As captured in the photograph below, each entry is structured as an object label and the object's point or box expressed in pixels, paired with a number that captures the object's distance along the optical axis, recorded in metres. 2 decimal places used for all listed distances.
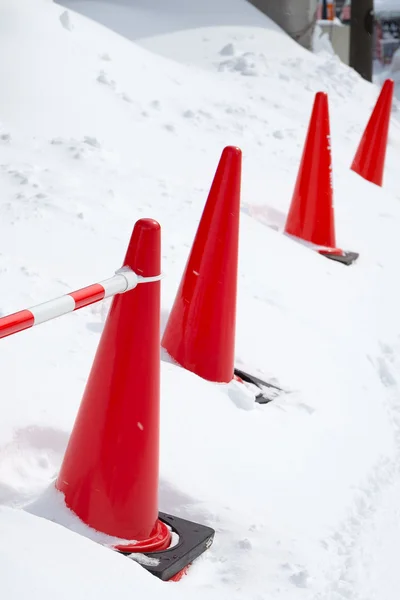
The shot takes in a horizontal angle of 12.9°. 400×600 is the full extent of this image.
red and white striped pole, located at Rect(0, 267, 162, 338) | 3.78
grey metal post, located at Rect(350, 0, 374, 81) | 20.78
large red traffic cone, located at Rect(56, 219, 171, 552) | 4.51
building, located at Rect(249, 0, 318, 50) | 18.02
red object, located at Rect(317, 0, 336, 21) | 33.83
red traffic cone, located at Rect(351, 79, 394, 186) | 13.06
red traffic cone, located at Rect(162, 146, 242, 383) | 6.34
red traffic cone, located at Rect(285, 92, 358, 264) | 9.59
